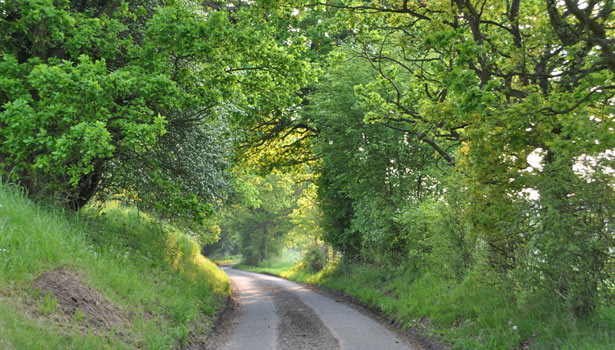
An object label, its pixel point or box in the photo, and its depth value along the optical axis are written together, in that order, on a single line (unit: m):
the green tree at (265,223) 39.84
